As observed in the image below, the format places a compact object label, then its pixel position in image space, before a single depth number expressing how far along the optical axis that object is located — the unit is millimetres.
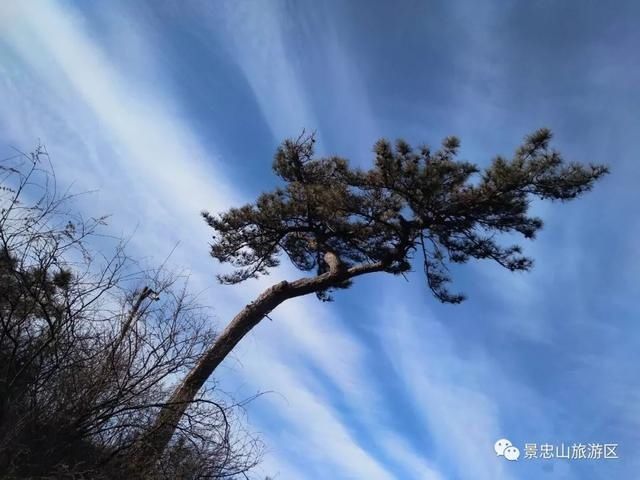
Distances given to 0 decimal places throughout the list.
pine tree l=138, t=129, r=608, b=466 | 7676
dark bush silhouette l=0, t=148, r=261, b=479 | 3889
